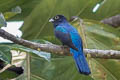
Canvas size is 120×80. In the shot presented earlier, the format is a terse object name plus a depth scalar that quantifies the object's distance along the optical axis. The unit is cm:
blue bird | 705
